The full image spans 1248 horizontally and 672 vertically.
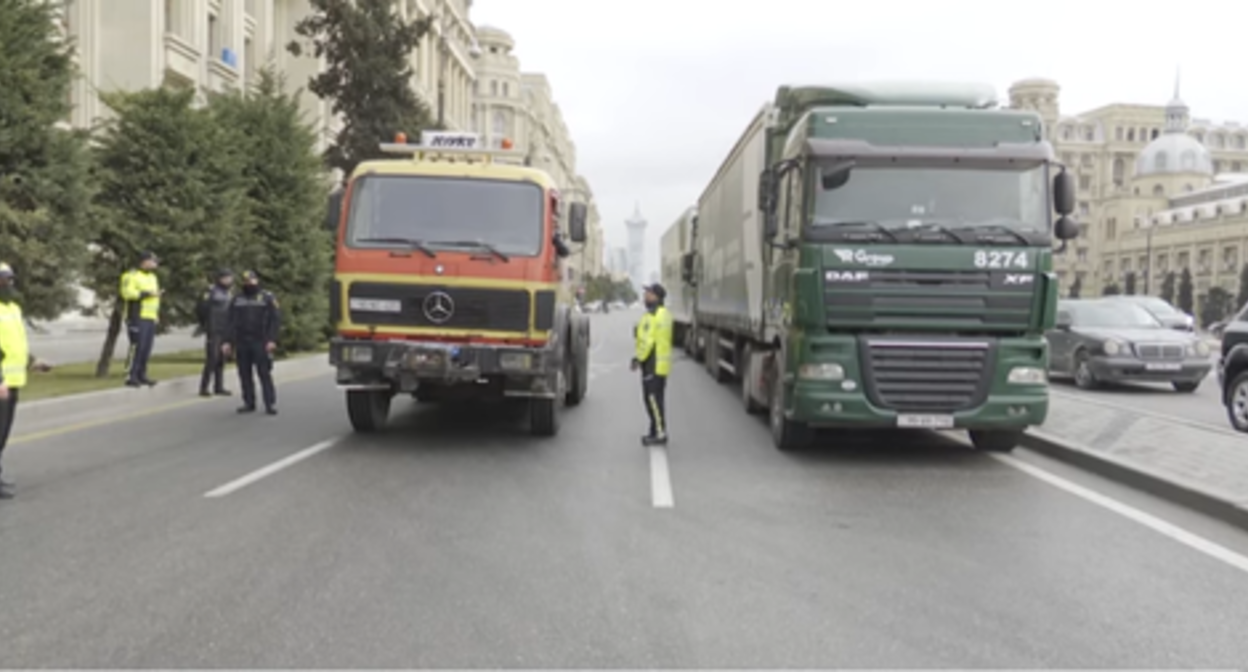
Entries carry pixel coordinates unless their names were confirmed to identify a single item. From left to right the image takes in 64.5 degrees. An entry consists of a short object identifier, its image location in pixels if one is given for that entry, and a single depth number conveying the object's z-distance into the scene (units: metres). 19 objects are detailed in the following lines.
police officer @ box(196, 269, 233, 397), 13.77
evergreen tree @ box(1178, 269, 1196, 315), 99.38
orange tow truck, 9.54
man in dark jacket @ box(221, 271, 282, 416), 12.73
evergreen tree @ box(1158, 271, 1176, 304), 105.81
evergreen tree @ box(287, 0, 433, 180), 29.98
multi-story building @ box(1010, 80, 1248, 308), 110.56
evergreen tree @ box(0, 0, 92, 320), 12.79
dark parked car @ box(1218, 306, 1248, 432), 12.16
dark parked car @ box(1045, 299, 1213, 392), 17.38
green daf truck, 8.81
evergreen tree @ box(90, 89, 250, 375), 15.87
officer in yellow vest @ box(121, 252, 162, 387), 13.78
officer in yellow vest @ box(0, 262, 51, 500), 7.29
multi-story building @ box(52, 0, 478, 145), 31.58
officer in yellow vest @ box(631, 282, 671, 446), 10.15
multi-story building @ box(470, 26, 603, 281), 120.62
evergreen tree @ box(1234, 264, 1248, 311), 88.01
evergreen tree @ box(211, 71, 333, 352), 21.08
